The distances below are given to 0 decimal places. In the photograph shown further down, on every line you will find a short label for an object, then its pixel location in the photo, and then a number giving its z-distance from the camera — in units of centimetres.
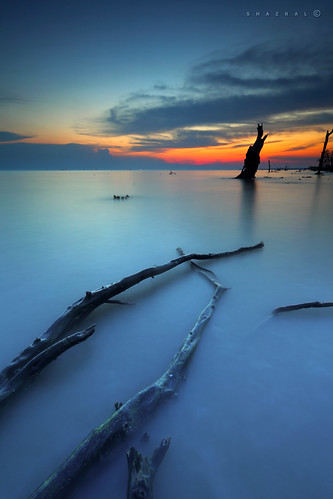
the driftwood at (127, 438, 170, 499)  156
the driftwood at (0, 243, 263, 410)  242
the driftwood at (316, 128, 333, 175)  3707
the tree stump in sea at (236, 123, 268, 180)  3603
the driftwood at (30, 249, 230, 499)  163
